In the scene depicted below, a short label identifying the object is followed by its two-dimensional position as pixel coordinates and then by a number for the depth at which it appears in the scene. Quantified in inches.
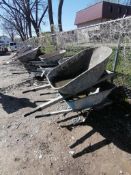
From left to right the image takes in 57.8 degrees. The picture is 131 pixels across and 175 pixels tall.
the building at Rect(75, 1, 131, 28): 797.2
